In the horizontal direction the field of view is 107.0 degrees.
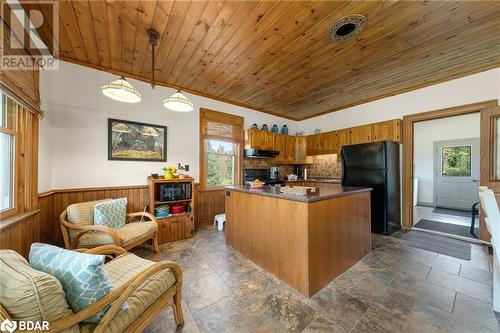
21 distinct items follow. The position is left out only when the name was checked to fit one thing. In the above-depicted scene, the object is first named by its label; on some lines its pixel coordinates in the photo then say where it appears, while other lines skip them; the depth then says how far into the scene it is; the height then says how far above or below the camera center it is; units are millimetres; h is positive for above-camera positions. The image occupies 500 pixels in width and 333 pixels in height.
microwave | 3197 -447
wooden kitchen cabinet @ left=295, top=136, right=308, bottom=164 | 5617 +501
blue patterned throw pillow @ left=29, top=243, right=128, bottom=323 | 960 -568
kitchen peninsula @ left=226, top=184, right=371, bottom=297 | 1837 -766
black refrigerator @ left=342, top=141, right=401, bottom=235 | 3443 -239
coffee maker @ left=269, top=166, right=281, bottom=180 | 5203 -187
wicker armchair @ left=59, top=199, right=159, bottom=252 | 2137 -827
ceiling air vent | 1982 +1580
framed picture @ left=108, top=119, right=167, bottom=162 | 3100 +451
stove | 4723 -255
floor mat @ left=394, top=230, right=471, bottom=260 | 2693 -1259
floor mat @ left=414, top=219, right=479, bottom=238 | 3467 -1258
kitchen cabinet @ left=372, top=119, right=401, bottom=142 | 3791 +764
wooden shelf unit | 3064 -938
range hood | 4519 +331
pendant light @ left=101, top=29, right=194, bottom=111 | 1859 +790
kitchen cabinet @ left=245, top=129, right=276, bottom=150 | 4613 +696
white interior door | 5293 -196
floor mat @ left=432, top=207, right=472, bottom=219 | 4939 -1277
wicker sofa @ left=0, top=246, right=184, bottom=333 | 787 -738
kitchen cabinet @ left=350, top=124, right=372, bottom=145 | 4180 +759
